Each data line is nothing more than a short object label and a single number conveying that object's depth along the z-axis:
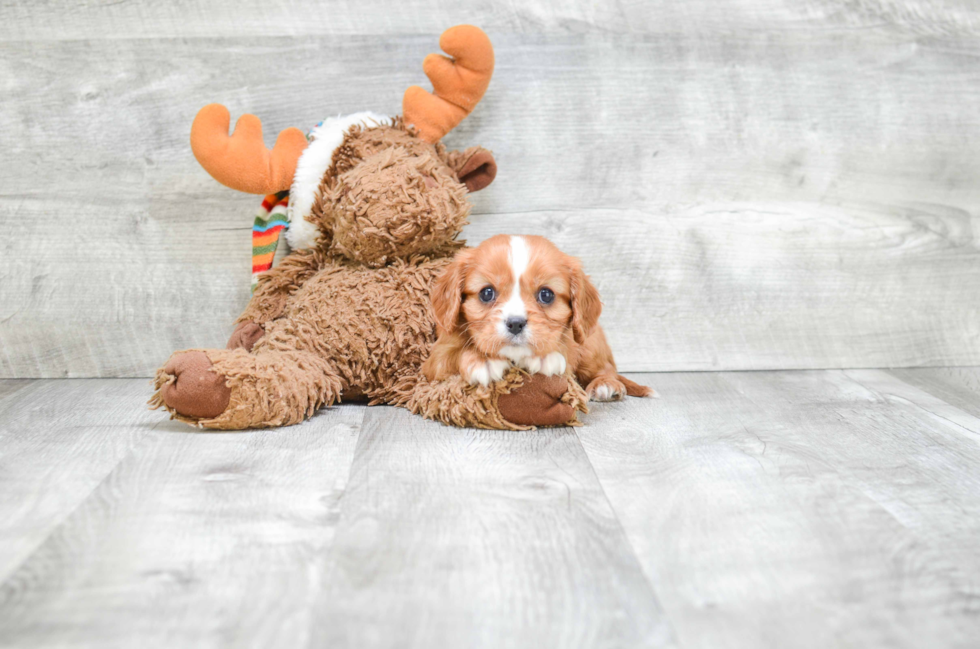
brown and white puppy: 1.38
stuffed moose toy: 1.46
